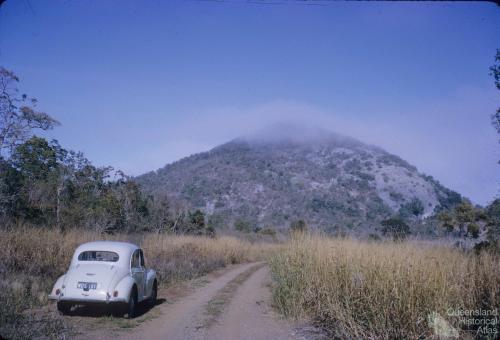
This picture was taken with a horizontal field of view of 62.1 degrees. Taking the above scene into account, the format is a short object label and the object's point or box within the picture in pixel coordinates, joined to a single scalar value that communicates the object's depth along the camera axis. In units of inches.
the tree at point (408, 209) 2165.4
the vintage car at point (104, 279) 396.2
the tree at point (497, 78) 499.4
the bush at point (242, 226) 2333.7
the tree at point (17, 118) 809.5
